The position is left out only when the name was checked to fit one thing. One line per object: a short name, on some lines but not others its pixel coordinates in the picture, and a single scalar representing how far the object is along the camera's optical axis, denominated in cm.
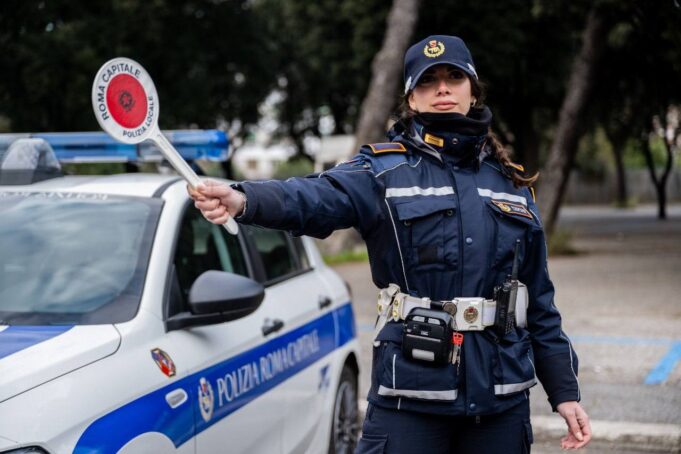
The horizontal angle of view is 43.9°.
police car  247
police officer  254
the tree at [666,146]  3148
